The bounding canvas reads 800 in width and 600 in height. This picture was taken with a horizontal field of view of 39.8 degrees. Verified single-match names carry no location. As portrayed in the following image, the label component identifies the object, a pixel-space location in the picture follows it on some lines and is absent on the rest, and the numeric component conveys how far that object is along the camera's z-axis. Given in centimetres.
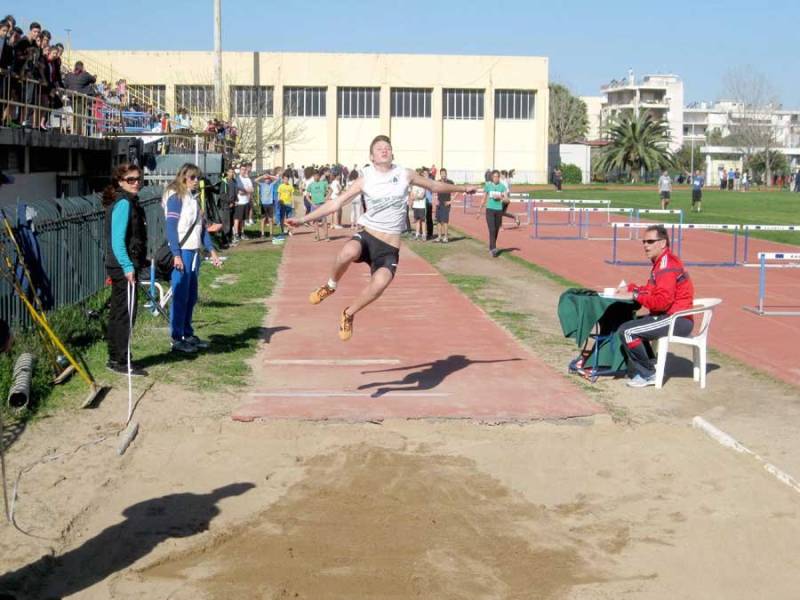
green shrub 9625
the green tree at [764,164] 11425
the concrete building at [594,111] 15400
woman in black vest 999
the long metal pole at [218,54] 4938
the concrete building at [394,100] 8419
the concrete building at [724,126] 12106
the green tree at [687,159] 12250
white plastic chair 1030
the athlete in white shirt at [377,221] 944
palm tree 9738
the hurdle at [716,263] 2066
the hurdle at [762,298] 1520
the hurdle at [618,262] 2356
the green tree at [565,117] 12800
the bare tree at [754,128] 11269
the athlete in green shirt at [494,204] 2487
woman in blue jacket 1127
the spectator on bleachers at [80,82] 2617
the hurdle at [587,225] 3187
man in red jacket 1026
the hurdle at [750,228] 1958
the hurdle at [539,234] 3132
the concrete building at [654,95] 15450
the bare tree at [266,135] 6031
